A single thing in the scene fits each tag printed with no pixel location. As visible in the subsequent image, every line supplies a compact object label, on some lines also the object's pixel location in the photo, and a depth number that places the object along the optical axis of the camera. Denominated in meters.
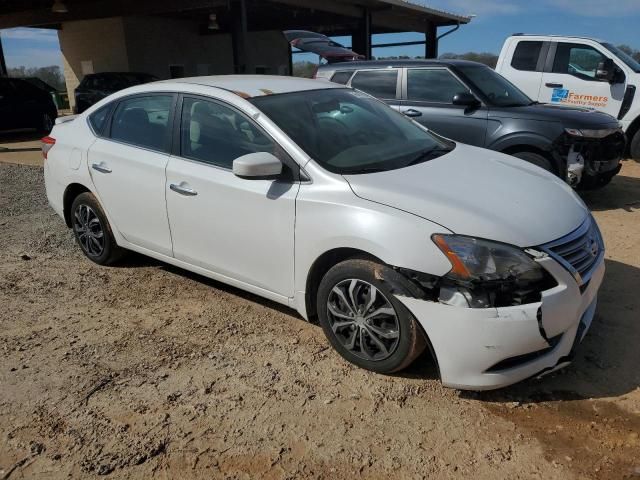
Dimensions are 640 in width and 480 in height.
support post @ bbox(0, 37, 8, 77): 21.30
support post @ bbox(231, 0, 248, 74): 15.97
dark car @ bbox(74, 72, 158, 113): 16.75
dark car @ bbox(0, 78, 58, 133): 14.40
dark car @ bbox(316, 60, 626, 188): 6.20
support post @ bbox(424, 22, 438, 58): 27.33
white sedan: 2.67
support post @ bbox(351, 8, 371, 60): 21.03
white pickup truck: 8.70
